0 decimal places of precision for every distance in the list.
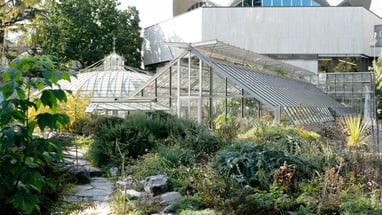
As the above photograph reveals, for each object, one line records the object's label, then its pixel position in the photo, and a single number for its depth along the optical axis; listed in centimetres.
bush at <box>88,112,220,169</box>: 930
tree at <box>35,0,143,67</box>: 3497
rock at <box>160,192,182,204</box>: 597
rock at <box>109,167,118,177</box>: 836
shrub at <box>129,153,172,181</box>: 757
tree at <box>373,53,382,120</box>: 2483
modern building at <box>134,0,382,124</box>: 3195
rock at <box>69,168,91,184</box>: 759
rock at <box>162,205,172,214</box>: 554
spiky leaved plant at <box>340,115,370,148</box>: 1199
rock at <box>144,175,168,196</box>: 636
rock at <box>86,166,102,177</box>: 850
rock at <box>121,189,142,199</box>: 636
